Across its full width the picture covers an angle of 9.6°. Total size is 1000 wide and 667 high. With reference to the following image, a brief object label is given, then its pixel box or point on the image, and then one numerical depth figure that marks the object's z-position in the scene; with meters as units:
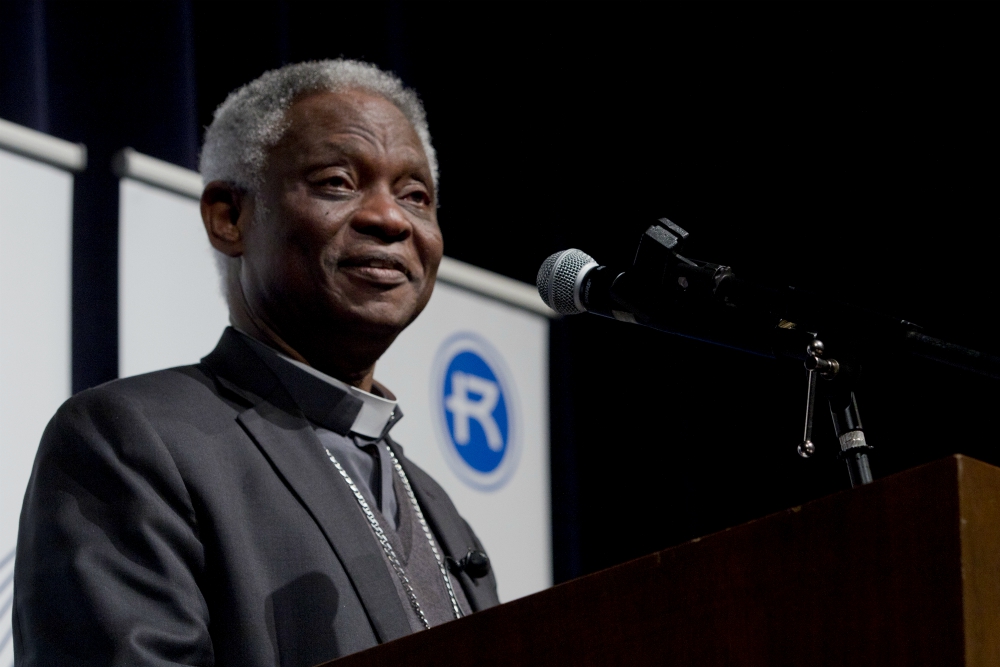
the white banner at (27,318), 5.54
